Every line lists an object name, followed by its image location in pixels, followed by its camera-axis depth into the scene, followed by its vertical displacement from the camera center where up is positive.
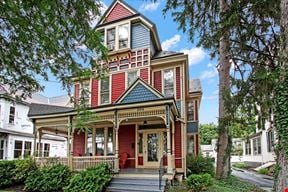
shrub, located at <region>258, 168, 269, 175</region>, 18.77 -3.98
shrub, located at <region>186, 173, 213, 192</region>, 8.36 -2.20
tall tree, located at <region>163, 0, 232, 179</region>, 10.49 +5.17
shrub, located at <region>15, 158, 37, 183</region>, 10.72 -2.18
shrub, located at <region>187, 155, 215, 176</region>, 12.50 -2.37
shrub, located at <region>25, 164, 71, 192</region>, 9.93 -2.53
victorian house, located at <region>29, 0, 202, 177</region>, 10.79 +0.91
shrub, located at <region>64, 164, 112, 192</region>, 9.13 -2.39
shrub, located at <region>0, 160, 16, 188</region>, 10.79 -2.43
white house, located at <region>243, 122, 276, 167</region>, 21.32 -2.81
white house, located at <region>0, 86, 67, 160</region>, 18.52 -0.65
